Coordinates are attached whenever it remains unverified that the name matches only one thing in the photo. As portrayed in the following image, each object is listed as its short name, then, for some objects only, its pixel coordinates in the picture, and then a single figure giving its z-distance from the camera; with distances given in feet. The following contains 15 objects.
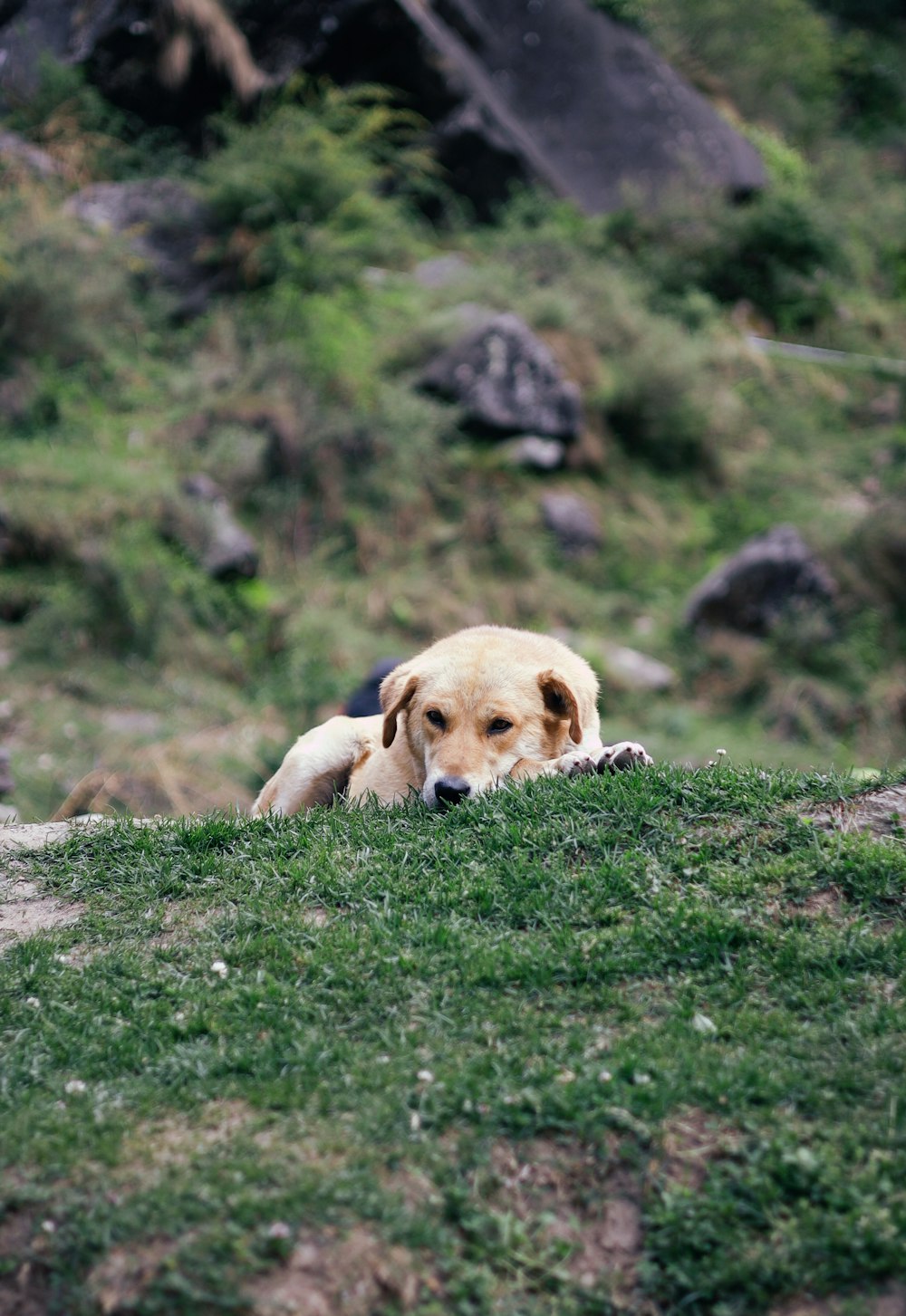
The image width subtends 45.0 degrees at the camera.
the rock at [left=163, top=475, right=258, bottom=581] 43.50
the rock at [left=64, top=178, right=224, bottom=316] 56.39
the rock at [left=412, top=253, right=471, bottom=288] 63.31
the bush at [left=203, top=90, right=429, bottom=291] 55.42
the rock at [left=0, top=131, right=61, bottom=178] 55.31
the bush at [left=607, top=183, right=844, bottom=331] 71.72
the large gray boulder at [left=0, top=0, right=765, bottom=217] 63.00
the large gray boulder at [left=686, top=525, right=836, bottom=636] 51.55
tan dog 18.65
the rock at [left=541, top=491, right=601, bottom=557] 55.36
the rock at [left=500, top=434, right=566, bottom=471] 56.03
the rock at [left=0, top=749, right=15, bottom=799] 29.84
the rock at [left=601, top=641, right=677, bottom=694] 48.96
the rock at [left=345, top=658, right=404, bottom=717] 29.68
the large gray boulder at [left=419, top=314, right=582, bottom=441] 55.83
